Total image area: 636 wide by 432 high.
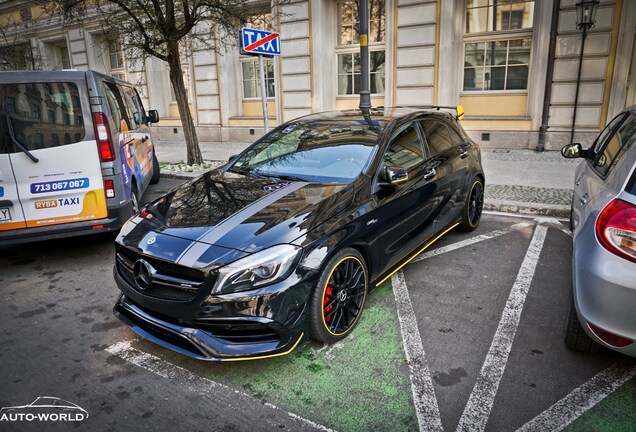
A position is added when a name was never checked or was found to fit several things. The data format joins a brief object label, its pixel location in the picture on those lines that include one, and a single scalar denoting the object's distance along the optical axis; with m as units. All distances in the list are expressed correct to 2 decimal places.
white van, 4.70
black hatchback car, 2.88
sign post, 7.36
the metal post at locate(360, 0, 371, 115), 7.83
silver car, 2.52
